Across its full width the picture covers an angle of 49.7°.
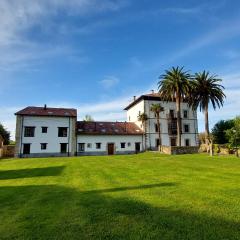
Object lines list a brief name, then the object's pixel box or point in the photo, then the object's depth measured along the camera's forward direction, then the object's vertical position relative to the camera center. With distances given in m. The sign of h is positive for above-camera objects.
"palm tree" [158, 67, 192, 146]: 46.97 +12.34
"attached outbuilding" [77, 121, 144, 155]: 48.19 +2.75
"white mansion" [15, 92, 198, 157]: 45.59 +3.98
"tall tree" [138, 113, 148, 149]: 51.64 +6.92
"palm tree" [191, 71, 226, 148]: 45.84 +10.71
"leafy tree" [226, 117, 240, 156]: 35.91 +2.35
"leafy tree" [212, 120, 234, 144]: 64.44 +5.57
